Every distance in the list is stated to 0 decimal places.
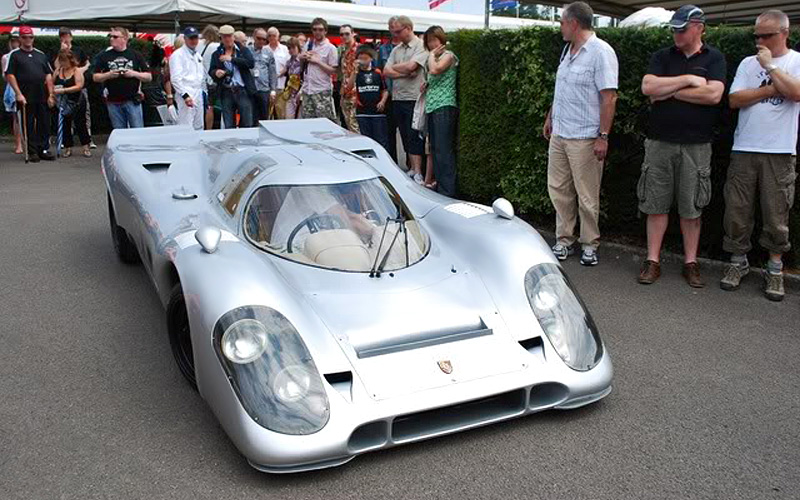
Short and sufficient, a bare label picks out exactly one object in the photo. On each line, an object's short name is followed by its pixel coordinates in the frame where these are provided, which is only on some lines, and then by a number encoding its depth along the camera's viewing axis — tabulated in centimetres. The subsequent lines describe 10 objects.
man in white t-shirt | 486
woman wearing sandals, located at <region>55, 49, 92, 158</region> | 1213
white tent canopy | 1202
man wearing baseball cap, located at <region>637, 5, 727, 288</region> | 508
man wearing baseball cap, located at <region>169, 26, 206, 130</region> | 1001
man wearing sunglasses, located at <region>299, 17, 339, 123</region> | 968
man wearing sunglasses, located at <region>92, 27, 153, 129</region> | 1055
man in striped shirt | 557
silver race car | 303
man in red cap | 1132
